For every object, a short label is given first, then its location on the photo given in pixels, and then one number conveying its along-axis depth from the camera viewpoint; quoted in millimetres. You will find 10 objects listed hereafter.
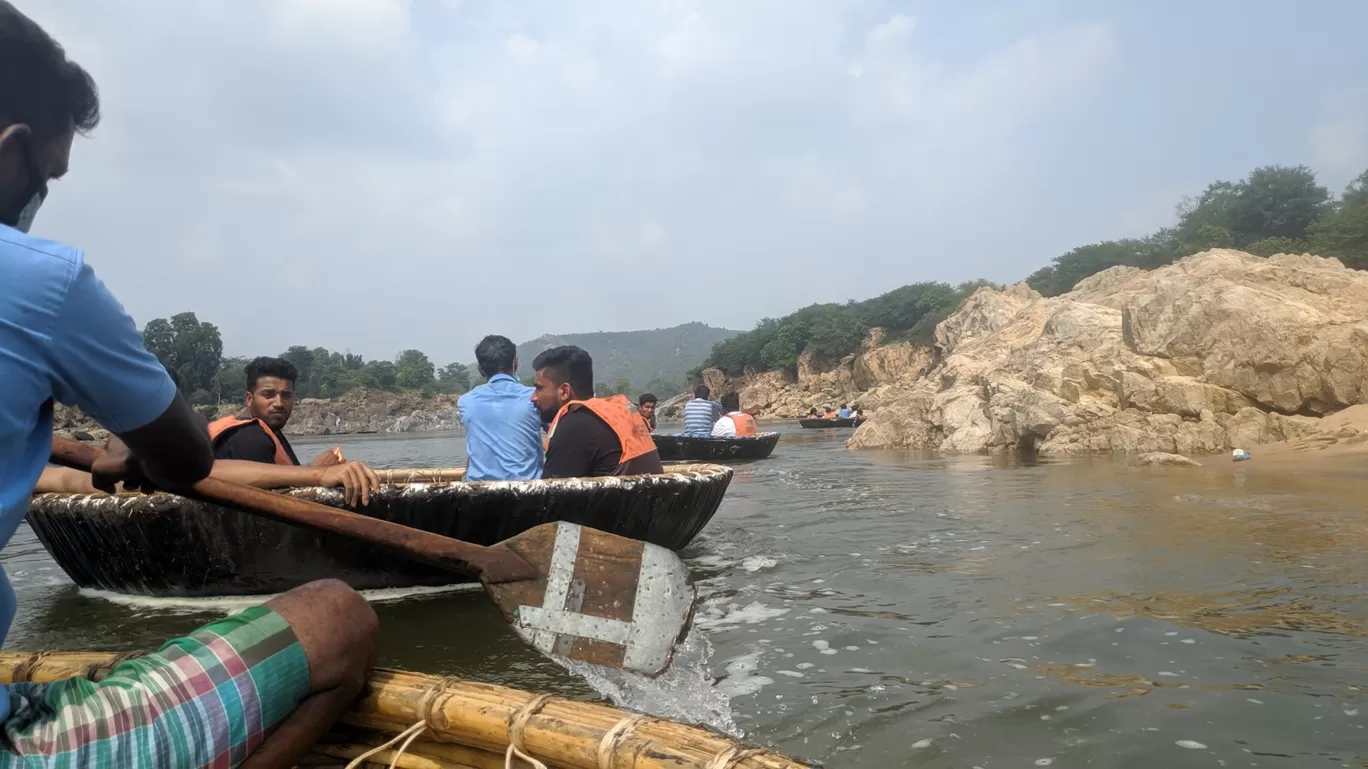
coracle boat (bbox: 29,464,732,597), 3846
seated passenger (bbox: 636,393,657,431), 11453
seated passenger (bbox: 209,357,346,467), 4066
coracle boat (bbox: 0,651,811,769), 1537
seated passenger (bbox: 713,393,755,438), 13469
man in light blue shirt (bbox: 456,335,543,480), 4844
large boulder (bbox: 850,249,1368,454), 9469
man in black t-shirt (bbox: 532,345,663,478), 4609
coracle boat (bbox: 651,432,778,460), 12562
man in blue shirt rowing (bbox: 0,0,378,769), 1264
